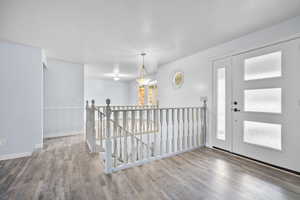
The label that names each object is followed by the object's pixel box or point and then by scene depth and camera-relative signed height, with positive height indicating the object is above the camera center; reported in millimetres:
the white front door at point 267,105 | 2152 -95
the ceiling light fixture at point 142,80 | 3837 +556
